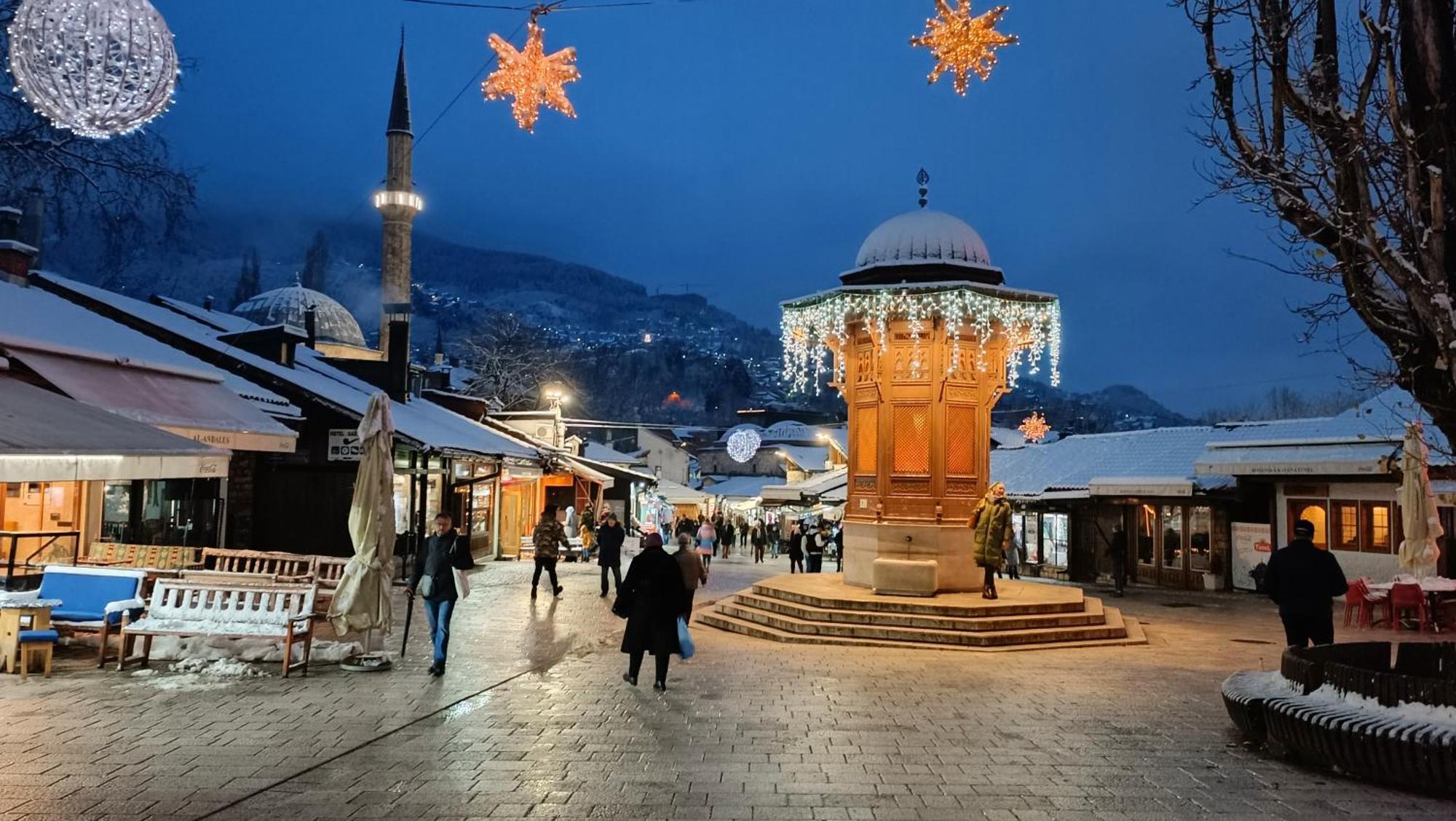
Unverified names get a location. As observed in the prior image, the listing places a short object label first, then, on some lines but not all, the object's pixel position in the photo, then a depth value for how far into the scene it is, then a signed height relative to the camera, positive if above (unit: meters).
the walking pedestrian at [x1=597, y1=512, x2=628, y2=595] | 15.49 -1.06
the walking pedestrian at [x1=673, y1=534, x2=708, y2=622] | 9.66 -0.88
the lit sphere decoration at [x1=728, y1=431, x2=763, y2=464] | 42.56 +1.55
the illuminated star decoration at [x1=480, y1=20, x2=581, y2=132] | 9.30 +3.83
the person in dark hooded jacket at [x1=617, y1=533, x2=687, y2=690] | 8.82 -1.19
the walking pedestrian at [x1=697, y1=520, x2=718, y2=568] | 22.11 -1.39
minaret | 42.25 +11.82
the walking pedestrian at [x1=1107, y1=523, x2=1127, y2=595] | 20.02 -1.40
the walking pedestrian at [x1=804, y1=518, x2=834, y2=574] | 22.19 -1.57
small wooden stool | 8.43 -1.55
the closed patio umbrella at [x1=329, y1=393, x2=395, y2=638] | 9.58 -0.71
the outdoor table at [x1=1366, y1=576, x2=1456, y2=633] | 13.72 -1.40
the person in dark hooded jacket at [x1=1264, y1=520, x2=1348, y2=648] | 8.41 -0.83
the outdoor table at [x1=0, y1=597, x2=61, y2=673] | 8.48 -1.39
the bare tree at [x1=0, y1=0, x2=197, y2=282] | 9.91 +3.08
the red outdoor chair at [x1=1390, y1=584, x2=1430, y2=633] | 13.81 -1.50
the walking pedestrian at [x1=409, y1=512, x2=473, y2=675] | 9.20 -1.05
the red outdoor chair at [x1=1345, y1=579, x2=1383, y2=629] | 14.45 -1.63
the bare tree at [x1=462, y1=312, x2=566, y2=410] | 44.80 +5.37
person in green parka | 12.98 -0.64
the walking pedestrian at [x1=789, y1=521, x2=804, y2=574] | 22.14 -1.49
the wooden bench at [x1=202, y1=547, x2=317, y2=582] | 10.99 -1.07
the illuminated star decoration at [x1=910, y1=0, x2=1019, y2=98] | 8.50 +3.93
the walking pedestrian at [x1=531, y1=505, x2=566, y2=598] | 15.73 -1.09
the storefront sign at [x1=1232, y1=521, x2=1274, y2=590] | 20.83 -1.25
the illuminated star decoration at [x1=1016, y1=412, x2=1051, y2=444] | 37.28 +2.27
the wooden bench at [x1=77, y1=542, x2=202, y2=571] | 11.97 -1.10
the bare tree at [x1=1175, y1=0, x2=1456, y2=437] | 5.92 +2.15
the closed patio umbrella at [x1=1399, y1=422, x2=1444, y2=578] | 14.20 -0.28
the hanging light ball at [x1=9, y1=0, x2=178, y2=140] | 6.90 +2.96
